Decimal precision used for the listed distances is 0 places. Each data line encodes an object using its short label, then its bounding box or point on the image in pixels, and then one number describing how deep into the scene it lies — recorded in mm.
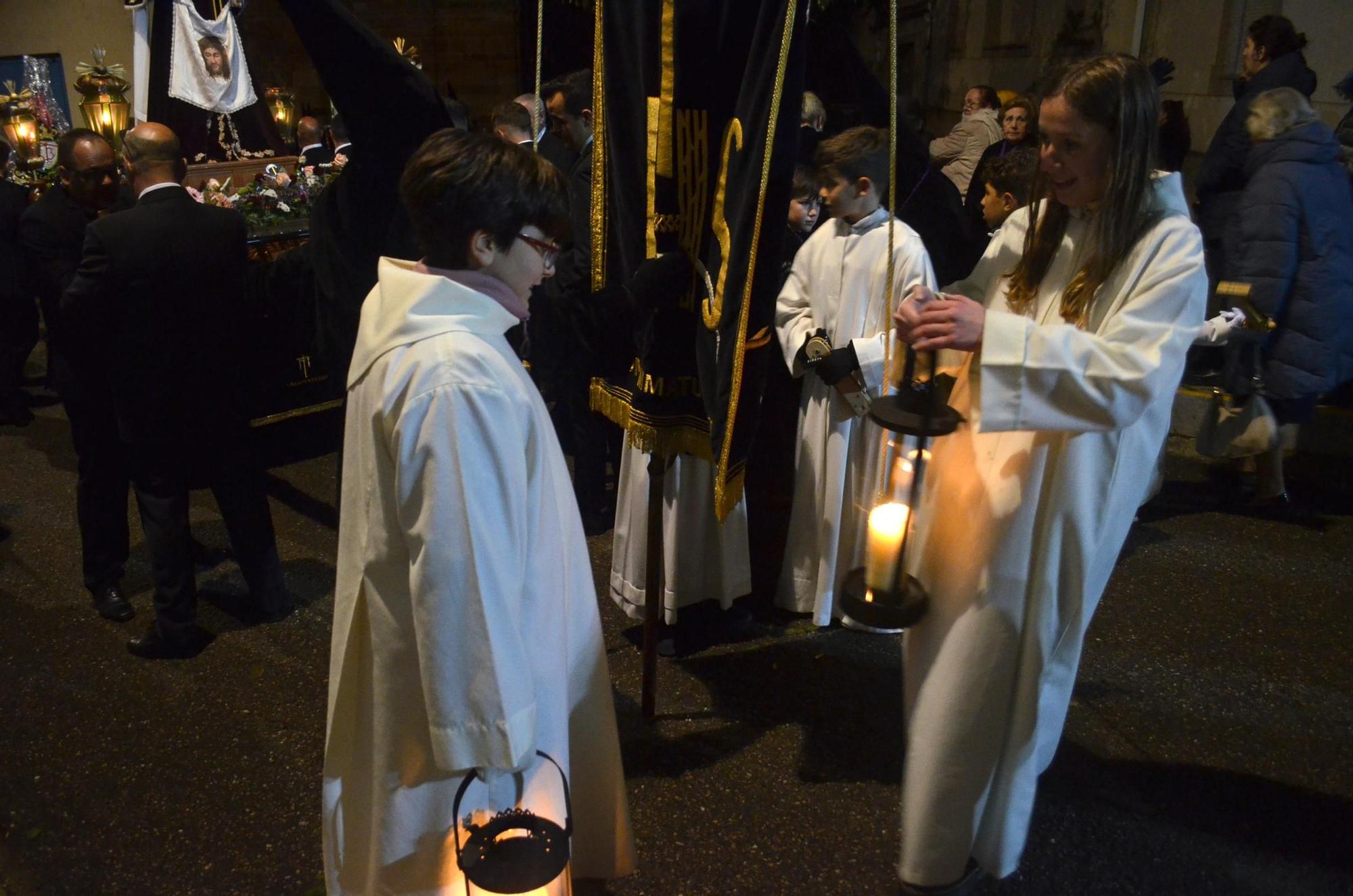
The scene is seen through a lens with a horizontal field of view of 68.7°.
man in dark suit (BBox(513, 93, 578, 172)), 5199
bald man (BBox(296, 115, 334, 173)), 7953
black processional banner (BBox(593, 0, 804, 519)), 2473
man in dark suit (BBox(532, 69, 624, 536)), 4160
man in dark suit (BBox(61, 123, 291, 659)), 3365
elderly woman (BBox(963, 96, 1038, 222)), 6109
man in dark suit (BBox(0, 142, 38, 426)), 6418
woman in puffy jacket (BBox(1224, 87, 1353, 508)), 4711
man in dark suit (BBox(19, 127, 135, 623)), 3834
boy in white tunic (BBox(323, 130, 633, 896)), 1604
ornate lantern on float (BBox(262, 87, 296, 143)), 8953
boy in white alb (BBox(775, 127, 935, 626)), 3475
